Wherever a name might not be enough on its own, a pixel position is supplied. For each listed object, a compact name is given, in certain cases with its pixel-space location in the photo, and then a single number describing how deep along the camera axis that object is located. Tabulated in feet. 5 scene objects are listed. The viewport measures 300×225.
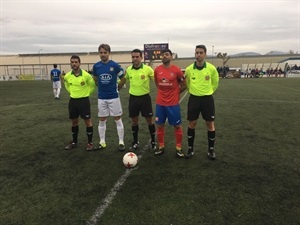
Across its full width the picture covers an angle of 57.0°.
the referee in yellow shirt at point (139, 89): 19.61
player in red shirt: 18.12
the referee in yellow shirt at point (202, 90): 17.54
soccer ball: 16.38
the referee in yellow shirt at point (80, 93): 20.15
